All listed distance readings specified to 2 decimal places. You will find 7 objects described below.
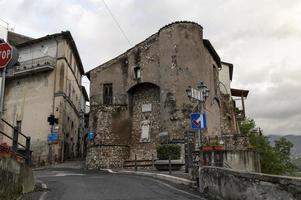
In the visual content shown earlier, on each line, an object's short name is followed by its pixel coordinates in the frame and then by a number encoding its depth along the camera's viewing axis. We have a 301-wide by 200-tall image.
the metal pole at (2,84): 8.77
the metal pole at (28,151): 12.61
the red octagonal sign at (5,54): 9.28
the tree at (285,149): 54.50
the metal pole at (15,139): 11.02
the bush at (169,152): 22.53
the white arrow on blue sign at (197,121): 14.39
